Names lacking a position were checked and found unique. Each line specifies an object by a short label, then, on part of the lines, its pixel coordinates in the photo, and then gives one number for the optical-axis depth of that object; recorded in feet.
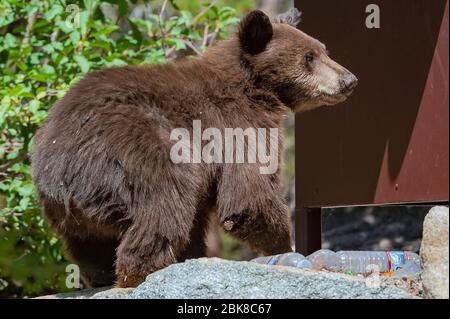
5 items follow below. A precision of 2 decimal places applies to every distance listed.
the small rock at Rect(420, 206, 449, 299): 15.85
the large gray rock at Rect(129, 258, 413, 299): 17.12
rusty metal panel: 19.94
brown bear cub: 19.89
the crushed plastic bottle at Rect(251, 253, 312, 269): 21.07
